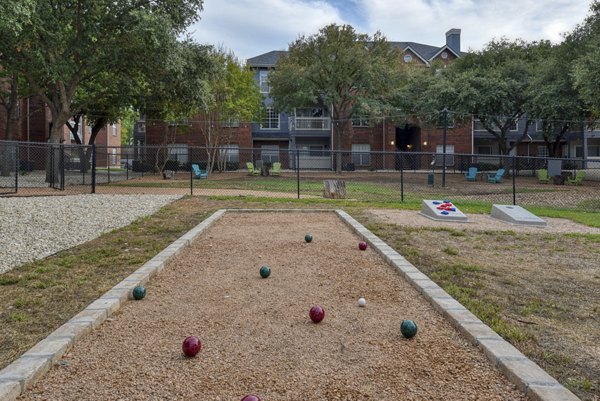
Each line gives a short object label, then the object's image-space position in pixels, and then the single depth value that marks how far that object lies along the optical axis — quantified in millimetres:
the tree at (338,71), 30828
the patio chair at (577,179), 25455
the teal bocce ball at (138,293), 4371
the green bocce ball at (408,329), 3342
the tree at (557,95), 26125
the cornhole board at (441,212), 10836
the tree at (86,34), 16016
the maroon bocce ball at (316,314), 3682
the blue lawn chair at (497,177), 26206
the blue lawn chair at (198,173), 27377
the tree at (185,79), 19328
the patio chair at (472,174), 27703
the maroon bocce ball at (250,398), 2150
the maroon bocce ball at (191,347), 3012
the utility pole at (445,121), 22836
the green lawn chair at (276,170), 31036
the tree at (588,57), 17562
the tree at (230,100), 32188
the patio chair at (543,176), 26812
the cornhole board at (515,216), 10438
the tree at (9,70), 8875
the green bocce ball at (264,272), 5184
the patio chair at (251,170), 31219
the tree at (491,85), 28453
